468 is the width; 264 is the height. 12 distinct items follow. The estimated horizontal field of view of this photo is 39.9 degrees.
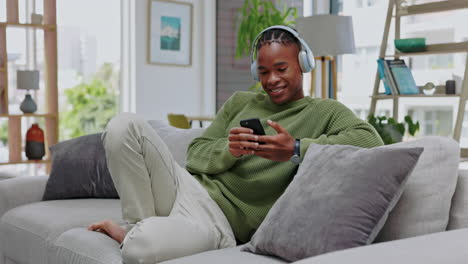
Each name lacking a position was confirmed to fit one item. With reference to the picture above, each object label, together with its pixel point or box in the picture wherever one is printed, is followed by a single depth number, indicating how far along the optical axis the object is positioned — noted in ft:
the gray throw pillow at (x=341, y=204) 5.20
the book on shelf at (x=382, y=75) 16.07
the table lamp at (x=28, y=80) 16.26
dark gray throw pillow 10.23
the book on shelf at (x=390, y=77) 15.92
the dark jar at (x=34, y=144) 16.29
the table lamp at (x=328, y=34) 15.72
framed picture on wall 19.93
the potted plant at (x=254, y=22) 19.02
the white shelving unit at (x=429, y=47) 14.37
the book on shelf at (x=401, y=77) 15.74
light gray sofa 4.25
